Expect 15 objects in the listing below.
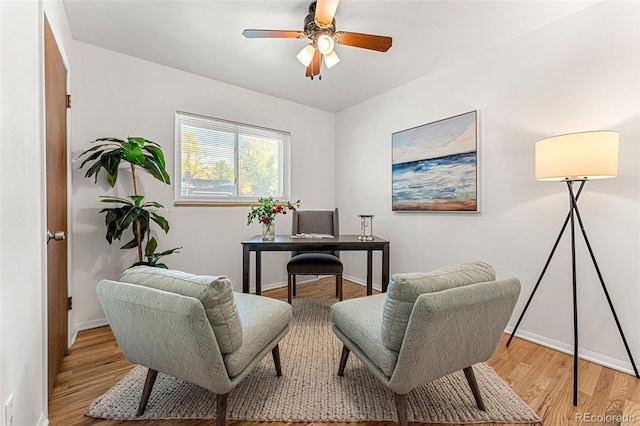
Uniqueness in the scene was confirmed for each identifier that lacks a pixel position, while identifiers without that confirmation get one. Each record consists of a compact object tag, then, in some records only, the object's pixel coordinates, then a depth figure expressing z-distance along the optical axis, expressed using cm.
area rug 141
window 304
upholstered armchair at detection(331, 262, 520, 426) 111
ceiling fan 185
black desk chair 275
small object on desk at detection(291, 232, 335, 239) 274
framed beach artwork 265
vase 265
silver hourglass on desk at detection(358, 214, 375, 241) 268
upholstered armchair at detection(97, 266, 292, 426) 110
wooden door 159
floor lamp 162
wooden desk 242
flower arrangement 262
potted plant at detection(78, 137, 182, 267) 222
